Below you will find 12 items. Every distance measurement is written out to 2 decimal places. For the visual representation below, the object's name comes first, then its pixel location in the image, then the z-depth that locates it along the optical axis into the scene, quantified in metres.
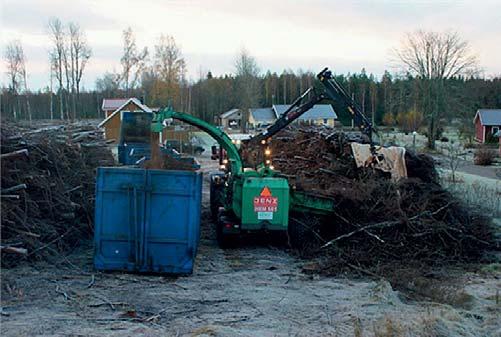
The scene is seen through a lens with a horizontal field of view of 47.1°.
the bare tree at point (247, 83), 71.56
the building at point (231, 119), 77.88
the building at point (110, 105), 52.28
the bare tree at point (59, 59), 63.22
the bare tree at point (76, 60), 63.81
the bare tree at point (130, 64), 67.25
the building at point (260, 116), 73.75
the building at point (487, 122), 54.97
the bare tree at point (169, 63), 64.00
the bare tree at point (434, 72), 50.12
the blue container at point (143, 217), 8.91
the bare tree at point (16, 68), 57.00
